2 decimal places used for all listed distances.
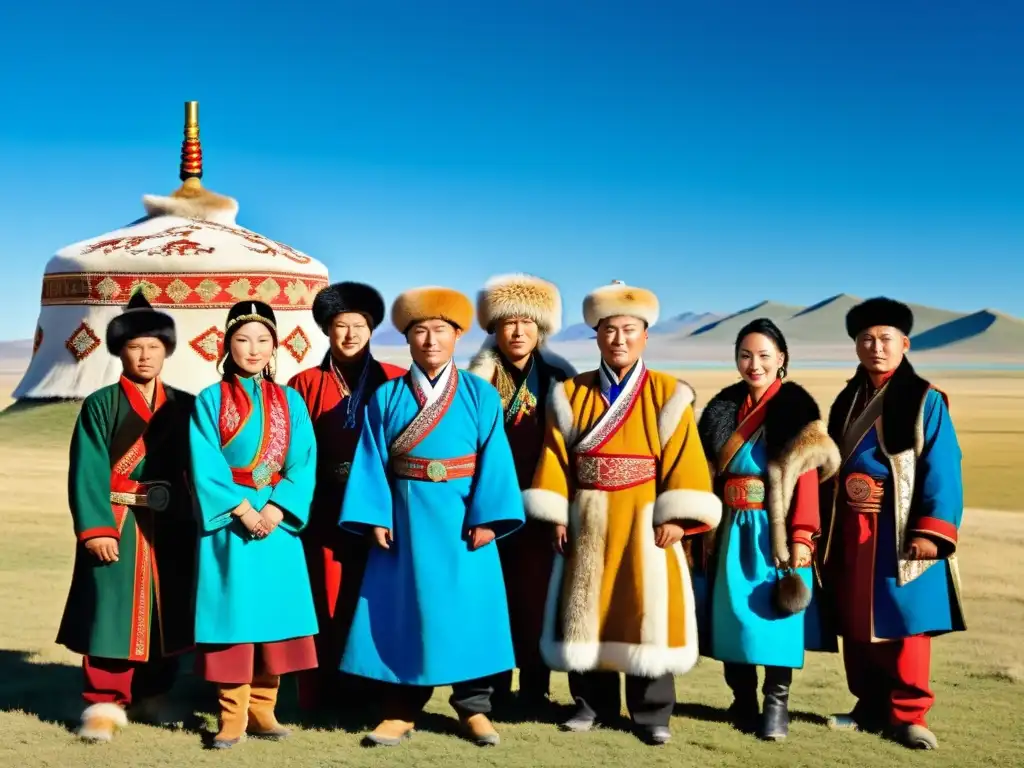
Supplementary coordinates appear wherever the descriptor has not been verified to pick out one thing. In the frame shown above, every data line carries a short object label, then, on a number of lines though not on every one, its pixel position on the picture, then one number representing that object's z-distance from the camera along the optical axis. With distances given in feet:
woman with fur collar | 12.21
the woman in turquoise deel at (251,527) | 11.71
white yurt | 36.22
